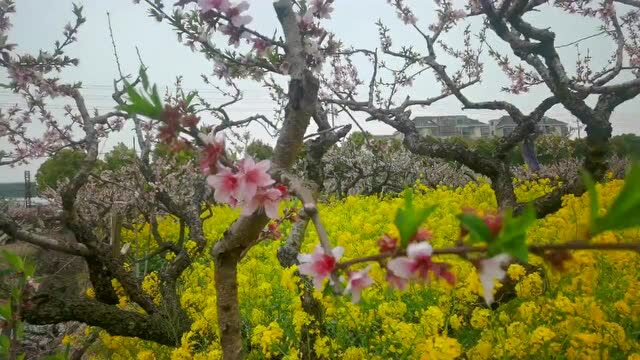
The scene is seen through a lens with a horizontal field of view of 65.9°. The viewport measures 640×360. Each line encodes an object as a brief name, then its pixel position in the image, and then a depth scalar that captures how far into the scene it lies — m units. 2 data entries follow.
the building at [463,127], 50.16
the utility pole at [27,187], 22.16
